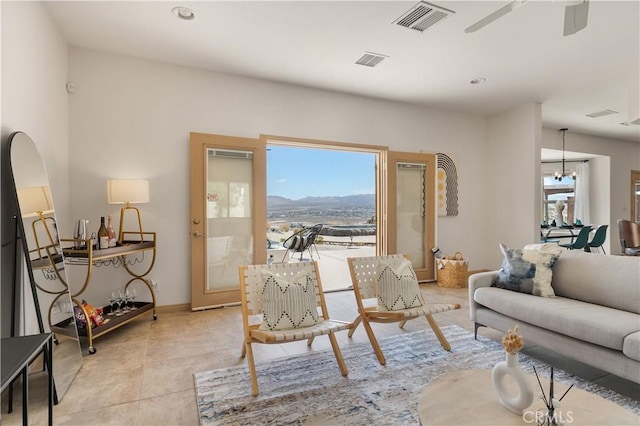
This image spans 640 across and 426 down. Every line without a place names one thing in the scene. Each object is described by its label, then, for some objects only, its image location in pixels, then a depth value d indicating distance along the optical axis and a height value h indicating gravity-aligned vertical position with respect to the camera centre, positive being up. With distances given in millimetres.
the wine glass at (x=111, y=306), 3298 -918
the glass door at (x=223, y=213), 3957 +14
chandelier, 7953 +852
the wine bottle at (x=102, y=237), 3090 -204
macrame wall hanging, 5742 +444
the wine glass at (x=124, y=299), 3452 -865
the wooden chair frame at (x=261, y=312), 2215 -781
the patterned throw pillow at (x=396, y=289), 2775 -640
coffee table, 1307 -807
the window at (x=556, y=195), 8711 +422
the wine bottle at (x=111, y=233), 3204 -176
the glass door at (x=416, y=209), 5391 +54
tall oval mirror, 2236 -349
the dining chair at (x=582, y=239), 6461 -543
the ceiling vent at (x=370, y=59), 3699 +1721
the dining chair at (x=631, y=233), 5980 -401
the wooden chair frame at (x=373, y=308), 2625 -767
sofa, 2080 -717
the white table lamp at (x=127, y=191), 3350 +238
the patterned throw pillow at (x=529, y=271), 2826 -510
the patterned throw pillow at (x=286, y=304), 2406 -660
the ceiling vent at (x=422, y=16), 2817 +1702
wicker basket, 5098 -912
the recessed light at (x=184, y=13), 2842 +1720
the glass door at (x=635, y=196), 8484 +367
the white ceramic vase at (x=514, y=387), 1335 -717
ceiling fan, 2038 +1220
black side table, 1337 -603
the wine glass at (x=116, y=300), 3410 -861
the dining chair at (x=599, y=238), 6742 -544
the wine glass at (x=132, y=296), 3540 -855
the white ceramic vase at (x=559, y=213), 7894 -47
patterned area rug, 1924 -1143
